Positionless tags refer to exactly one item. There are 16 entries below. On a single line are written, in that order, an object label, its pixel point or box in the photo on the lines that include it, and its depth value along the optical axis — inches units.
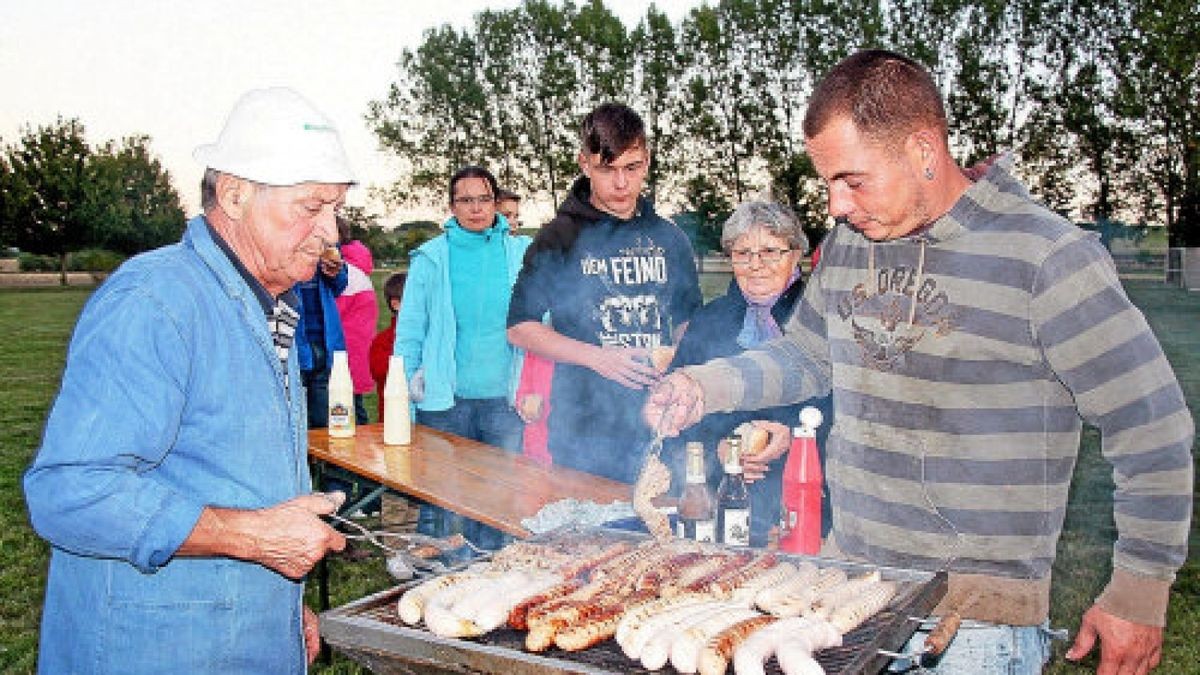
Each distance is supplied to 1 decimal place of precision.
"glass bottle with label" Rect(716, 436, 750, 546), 120.0
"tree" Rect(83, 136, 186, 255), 2245.3
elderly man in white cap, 82.3
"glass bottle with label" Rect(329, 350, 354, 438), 210.8
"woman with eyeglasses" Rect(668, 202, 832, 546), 159.2
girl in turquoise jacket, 249.6
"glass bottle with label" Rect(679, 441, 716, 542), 127.0
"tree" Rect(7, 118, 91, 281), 2183.8
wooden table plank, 155.0
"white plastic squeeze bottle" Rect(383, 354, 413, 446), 203.5
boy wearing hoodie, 197.8
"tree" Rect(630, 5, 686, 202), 1722.4
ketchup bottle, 123.7
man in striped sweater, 87.6
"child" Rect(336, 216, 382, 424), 339.3
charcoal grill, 79.4
